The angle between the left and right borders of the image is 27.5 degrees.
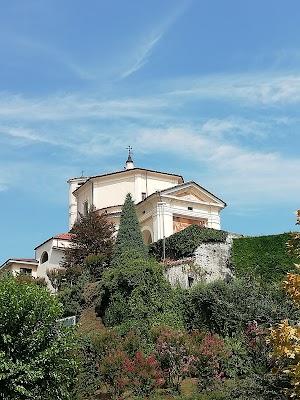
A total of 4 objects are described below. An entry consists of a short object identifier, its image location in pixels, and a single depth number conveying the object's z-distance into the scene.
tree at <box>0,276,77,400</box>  18.86
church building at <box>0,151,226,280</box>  45.53
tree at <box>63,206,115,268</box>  41.66
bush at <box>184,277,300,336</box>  28.27
